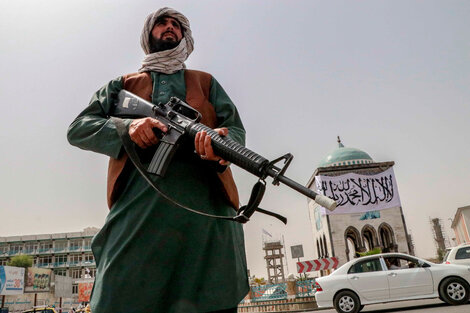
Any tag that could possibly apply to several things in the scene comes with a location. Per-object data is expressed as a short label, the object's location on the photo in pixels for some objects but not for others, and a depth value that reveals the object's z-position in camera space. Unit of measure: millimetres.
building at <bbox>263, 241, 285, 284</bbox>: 58594
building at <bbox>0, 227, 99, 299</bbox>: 52719
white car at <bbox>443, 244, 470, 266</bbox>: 9766
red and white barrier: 13734
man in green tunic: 1385
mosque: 27688
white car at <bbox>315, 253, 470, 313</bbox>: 8227
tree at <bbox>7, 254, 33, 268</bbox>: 49500
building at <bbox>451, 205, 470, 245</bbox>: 42500
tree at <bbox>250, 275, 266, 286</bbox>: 30047
